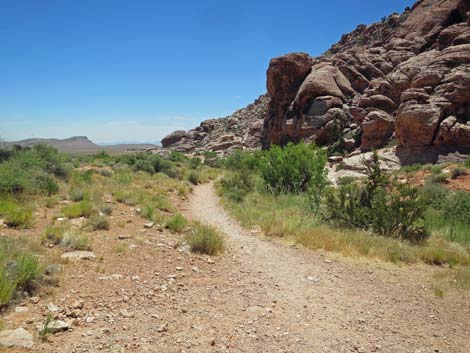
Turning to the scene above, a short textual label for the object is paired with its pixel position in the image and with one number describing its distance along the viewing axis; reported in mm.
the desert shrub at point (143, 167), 20016
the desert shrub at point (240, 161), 24750
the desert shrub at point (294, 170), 14500
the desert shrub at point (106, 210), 9211
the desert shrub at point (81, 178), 13218
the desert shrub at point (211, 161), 32688
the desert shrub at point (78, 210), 8389
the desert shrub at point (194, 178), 20438
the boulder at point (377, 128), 25141
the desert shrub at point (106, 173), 16448
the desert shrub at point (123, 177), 14828
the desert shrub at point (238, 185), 13957
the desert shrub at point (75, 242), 6117
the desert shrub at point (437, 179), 15145
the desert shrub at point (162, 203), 11117
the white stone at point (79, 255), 5613
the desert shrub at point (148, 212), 9616
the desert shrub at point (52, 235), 6246
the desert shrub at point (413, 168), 18712
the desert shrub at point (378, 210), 8258
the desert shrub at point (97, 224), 7633
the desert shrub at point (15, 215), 7083
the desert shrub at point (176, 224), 8555
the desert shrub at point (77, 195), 10375
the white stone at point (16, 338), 3211
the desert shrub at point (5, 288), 3820
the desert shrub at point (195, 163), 28688
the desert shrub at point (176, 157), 32781
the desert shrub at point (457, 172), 15577
